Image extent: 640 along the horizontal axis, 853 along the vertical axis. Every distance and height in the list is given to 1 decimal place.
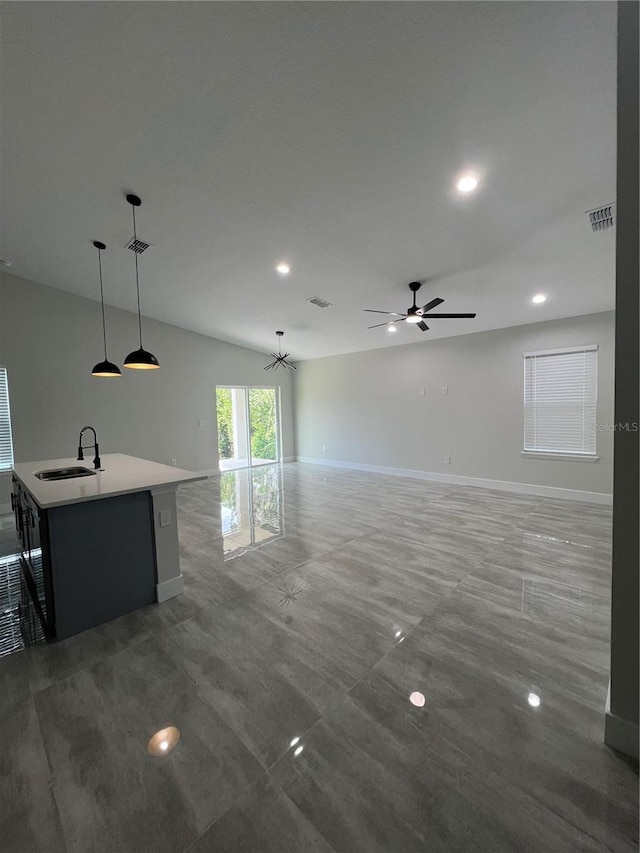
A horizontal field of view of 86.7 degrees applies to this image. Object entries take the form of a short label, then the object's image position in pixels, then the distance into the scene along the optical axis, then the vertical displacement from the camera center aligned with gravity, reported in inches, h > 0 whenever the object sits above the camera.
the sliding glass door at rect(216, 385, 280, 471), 333.4 -10.5
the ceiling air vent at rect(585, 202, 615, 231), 111.1 +62.6
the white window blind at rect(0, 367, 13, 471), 205.0 -3.7
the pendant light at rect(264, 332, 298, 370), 302.1 +52.2
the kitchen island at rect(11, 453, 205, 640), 86.7 -34.6
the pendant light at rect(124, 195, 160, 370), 125.9 +23.2
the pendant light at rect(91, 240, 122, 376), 144.3 +22.0
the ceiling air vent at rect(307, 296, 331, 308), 203.5 +68.1
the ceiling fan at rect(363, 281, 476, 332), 161.5 +46.8
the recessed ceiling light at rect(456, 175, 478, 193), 104.2 +70.4
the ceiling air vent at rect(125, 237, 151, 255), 149.3 +78.5
